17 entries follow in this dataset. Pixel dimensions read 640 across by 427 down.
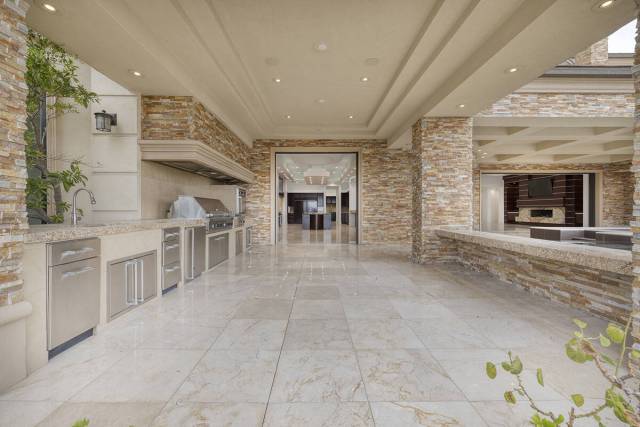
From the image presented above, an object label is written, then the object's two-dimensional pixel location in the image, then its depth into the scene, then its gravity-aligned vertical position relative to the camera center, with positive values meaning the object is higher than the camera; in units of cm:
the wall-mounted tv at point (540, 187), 1418 +116
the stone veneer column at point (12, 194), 191 +11
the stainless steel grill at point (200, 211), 498 +0
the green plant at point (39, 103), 306 +116
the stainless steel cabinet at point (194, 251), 440 -60
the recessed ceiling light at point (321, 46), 390 +214
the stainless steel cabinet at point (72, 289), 223 -62
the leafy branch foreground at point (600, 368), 59 -36
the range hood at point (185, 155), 452 +88
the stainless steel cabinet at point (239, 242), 691 -71
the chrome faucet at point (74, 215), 304 -4
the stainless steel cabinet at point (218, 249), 528 -70
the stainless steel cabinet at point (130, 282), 288 -73
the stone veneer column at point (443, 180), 579 +59
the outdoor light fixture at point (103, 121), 420 +125
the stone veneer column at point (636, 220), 188 -6
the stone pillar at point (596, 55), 612 +318
